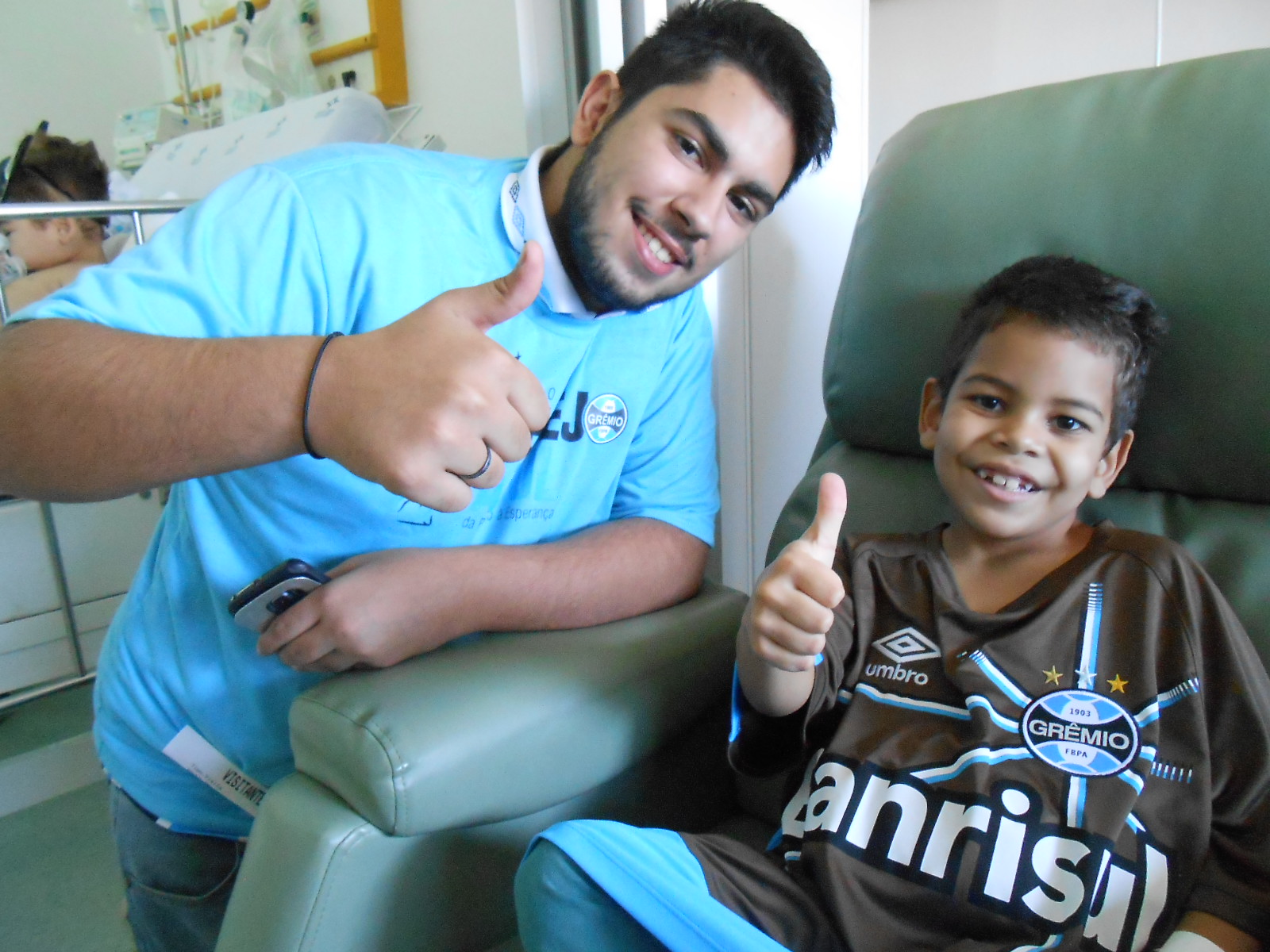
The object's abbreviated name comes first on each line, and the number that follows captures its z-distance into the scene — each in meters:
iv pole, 2.50
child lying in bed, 1.94
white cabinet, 1.73
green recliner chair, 0.62
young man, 0.73
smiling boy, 0.58
